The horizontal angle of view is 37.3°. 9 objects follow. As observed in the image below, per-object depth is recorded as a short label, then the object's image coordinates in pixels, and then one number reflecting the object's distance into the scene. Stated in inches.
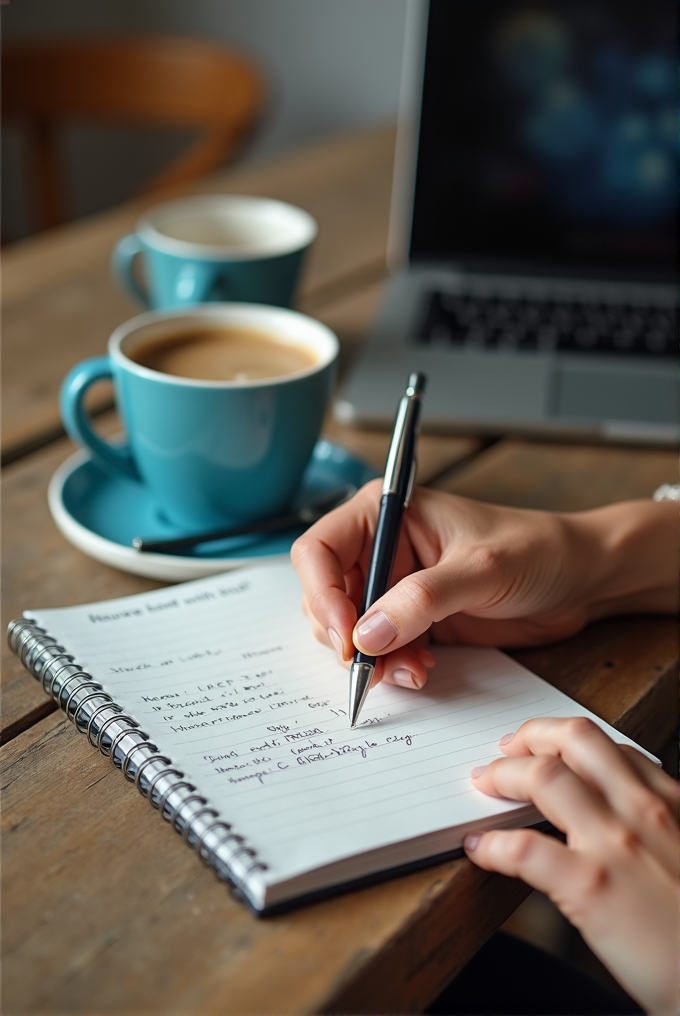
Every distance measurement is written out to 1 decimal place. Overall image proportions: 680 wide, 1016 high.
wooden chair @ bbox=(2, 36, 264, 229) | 79.7
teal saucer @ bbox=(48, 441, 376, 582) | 25.4
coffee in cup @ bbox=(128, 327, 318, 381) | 28.3
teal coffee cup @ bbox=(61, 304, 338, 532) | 26.1
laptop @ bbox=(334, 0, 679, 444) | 38.1
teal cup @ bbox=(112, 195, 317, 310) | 34.9
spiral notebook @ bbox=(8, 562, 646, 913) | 16.9
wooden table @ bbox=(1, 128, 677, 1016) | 15.1
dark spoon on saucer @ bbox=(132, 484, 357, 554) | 25.9
